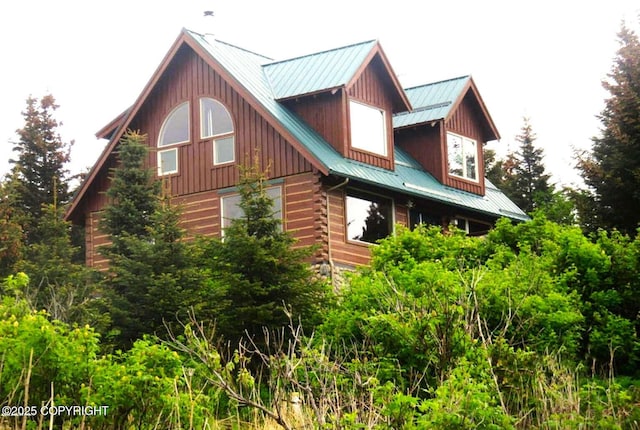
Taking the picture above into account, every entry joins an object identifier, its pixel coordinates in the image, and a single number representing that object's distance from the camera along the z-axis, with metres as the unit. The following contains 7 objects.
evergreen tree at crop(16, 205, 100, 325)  20.58
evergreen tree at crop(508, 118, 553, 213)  46.75
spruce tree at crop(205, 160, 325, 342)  20.14
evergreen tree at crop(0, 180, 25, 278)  34.09
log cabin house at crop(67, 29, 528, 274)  27.39
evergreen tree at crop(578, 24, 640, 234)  31.19
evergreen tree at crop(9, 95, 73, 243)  39.88
